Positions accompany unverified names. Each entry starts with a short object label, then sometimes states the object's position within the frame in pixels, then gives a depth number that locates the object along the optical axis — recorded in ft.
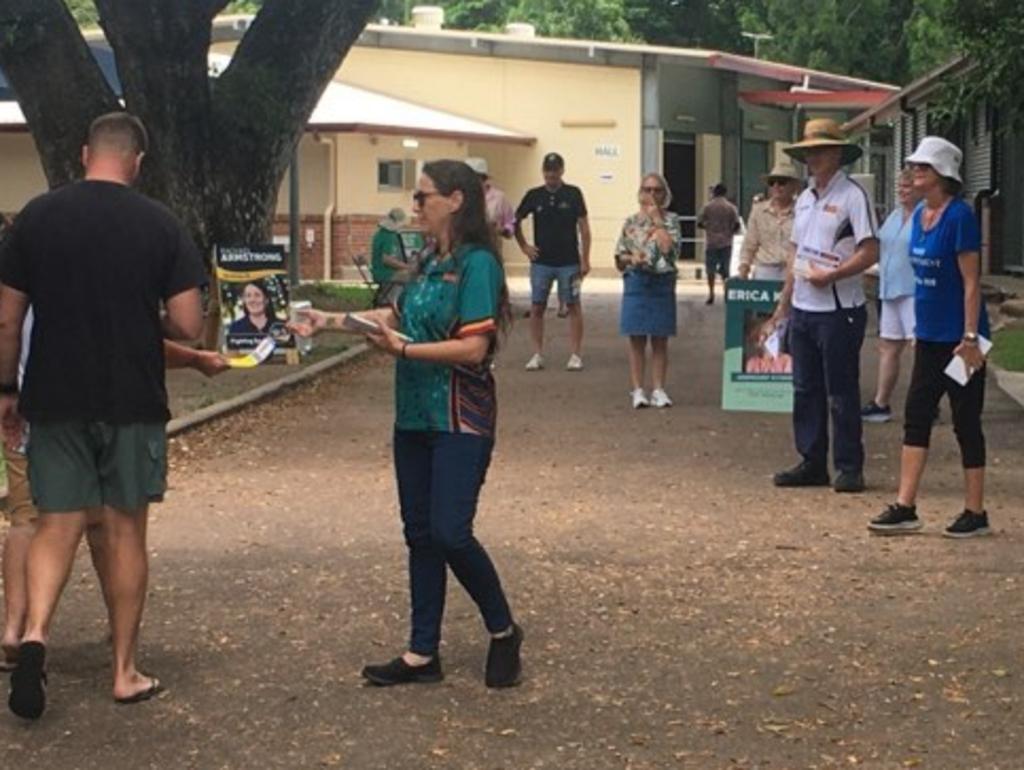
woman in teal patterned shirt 18.63
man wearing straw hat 30.60
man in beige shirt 39.50
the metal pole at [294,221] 80.02
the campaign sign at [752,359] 38.42
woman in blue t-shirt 26.48
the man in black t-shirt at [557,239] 50.16
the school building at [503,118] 118.52
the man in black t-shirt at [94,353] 17.93
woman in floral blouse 41.24
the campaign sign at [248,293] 49.98
